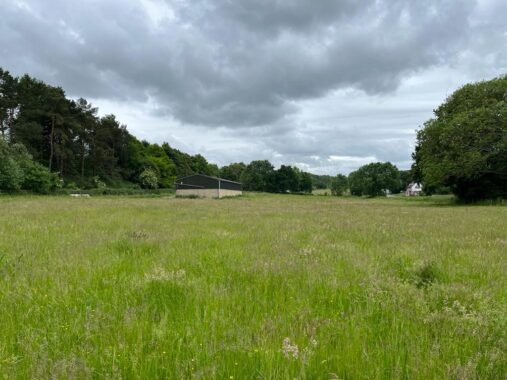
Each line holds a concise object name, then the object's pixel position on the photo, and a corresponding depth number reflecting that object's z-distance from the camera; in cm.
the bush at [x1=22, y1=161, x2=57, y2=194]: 5397
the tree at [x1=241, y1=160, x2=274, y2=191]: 12875
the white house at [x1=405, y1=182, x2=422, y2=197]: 15044
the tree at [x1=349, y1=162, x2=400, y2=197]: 11350
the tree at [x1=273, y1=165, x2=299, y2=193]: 12569
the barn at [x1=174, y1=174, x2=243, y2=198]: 7456
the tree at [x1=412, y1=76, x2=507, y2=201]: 3381
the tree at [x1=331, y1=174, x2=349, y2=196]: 12775
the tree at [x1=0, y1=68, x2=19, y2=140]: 6349
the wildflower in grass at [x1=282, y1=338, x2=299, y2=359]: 274
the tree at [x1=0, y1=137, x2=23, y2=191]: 4622
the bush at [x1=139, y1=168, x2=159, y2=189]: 10650
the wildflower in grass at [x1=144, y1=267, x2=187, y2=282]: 491
